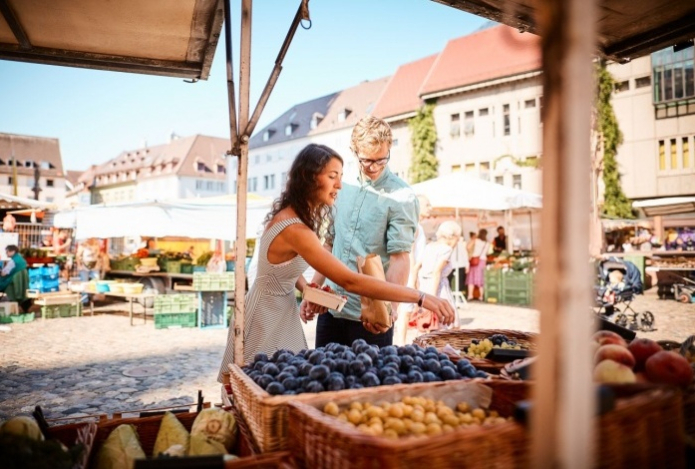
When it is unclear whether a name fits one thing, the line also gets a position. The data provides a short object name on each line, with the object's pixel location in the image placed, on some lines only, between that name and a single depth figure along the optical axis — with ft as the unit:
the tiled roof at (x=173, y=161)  199.31
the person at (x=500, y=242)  49.65
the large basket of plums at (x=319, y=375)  5.20
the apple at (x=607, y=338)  6.03
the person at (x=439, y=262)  19.67
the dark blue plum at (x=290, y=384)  5.72
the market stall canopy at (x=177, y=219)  31.32
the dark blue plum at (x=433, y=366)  6.35
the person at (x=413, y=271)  19.10
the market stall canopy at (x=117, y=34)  8.49
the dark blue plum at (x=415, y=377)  5.93
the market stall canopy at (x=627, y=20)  8.56
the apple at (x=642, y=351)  5.67
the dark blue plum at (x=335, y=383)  5.67
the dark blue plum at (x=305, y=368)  6.06
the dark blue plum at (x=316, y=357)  6.31
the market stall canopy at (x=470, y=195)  38.14
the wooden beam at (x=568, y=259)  2.28
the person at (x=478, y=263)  44.29
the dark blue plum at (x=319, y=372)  5.84
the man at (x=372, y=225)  9.63
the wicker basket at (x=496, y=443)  3.59
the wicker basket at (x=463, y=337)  9.98
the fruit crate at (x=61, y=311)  36.47
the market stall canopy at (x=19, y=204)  47.06
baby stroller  30.38
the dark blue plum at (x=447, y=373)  6.26
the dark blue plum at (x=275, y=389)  5.59
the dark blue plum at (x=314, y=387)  5.57
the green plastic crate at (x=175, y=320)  32.65
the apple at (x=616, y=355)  5.37
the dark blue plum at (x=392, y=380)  5.78
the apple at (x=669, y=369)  5.00
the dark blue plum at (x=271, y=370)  6.26
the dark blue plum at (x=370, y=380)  5.81
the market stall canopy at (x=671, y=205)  57.16
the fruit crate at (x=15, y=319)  34.50
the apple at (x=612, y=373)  4.83
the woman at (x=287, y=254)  8.18
